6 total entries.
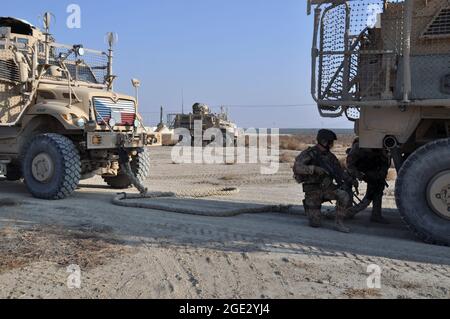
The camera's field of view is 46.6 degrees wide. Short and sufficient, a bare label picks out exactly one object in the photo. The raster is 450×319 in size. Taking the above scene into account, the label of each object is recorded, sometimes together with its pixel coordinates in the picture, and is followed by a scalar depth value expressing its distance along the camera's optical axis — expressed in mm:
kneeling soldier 6496
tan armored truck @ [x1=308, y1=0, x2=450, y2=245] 5613
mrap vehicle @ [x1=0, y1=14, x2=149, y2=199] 8758
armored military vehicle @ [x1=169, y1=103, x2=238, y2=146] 32875
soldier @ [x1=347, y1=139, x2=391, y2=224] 6969
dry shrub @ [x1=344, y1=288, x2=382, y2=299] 3840
